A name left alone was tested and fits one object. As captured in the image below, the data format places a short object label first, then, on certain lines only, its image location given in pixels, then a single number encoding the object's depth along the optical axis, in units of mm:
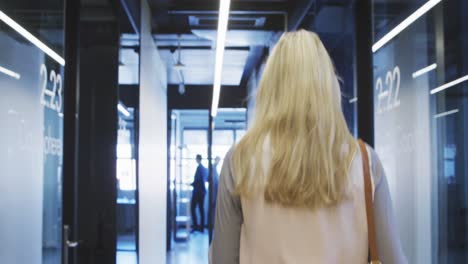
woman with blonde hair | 1166
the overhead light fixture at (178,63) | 7712
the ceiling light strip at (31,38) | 2029
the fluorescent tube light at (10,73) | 1978
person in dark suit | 12641
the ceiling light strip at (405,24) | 2631
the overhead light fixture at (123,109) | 4498
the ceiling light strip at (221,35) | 4035
